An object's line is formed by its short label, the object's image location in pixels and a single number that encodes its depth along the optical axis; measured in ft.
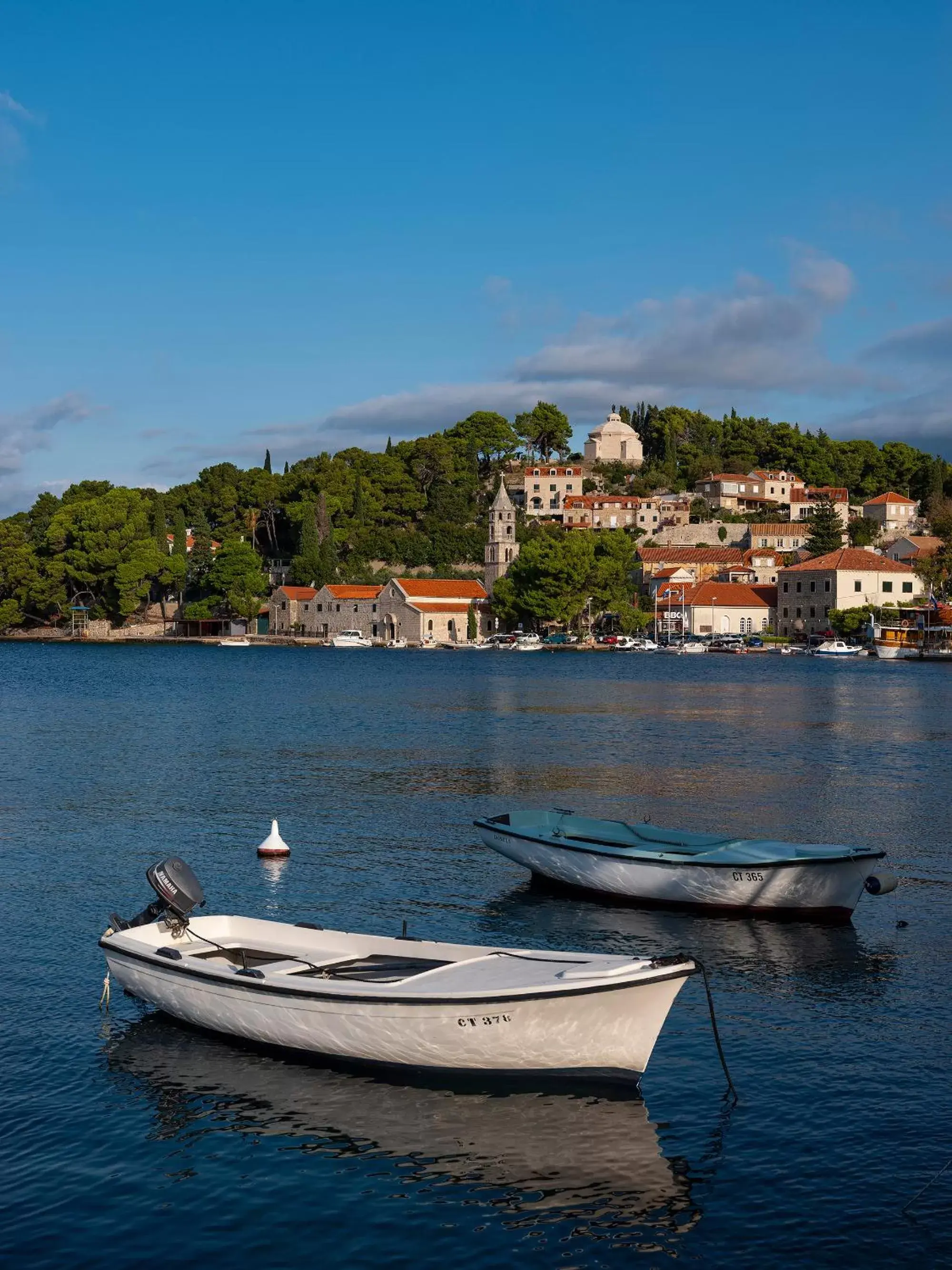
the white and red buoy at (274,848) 70.95
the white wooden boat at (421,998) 35.96
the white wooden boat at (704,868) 56.03
